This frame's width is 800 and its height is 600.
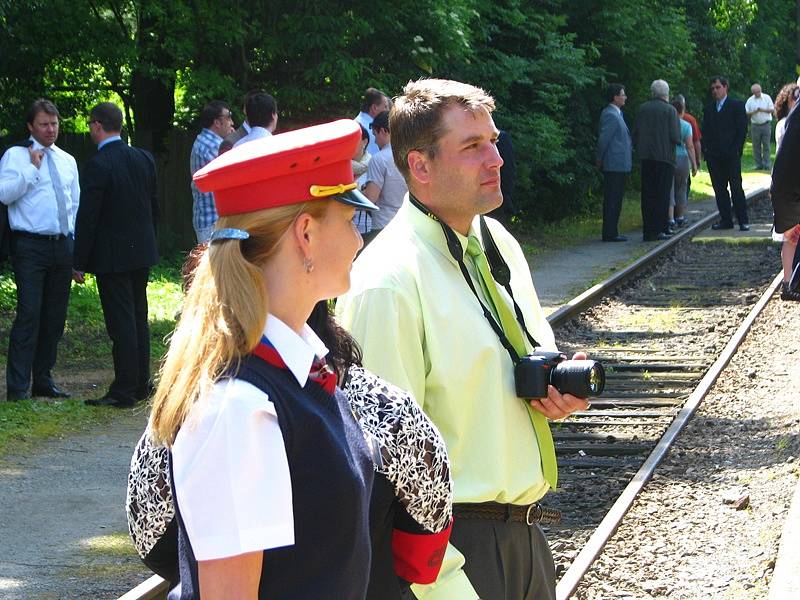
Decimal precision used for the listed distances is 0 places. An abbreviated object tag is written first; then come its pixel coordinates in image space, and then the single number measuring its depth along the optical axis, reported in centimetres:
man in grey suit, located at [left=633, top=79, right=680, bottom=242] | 1991
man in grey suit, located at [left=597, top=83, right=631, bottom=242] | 2048
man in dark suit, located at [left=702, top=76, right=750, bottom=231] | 2072
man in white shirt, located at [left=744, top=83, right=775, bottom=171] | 3625
